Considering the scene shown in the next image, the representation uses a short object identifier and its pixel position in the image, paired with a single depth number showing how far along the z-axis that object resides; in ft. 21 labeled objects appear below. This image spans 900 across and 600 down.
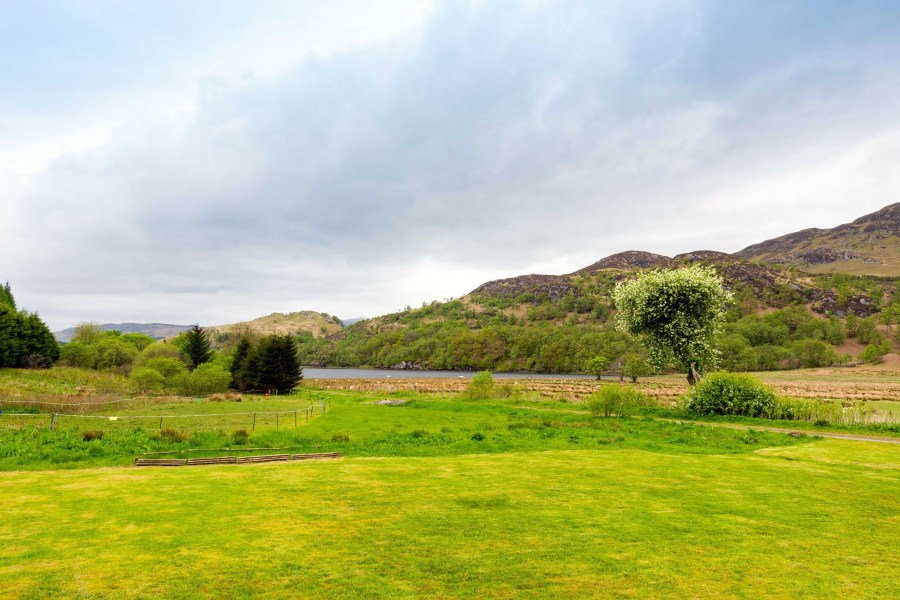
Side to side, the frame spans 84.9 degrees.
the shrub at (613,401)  106.01
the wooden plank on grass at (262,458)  59.93
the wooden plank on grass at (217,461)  59.21
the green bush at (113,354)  253.03
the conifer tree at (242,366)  217.15
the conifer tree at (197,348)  256.73
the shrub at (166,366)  190.80
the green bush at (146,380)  174.06
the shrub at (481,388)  156.76
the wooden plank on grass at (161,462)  58.29
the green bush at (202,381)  179.42
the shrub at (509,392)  152.24
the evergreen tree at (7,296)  343.71
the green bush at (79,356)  251.80
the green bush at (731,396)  97.35
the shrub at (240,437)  72.23
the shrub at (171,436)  72.18
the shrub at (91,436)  69.87
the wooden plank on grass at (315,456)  61.98
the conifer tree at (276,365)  211.61
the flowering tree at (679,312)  114.11
